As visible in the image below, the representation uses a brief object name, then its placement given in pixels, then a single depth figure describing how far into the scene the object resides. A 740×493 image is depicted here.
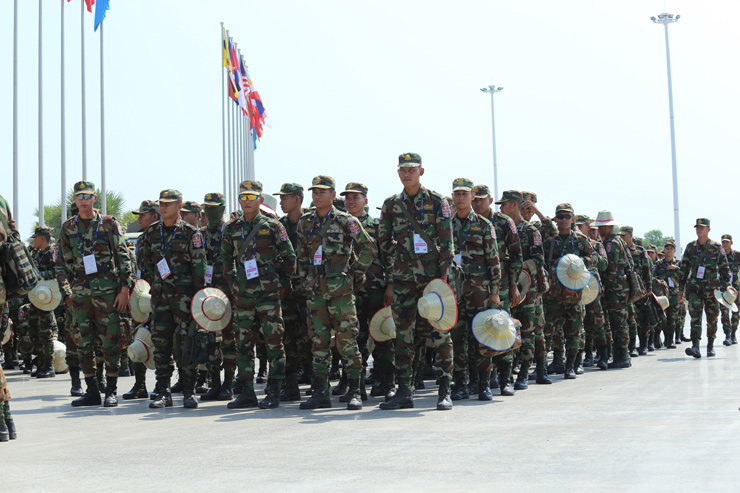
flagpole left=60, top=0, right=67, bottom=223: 25.47
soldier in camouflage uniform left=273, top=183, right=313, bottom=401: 9.98
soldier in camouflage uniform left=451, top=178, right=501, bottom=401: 9.46
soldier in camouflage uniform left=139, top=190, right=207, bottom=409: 9.56
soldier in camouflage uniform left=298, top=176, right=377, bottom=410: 8.84
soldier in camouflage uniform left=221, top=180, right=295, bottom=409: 9.10
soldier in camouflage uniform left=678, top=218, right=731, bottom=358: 16.03
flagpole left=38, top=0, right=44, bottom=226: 24.31
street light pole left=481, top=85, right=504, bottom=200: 57.16
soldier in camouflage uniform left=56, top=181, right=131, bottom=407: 9.73
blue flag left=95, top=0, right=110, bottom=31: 26.42
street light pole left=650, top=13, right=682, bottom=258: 43.47
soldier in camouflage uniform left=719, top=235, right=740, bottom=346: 18.84
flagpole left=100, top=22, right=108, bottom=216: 27.34
